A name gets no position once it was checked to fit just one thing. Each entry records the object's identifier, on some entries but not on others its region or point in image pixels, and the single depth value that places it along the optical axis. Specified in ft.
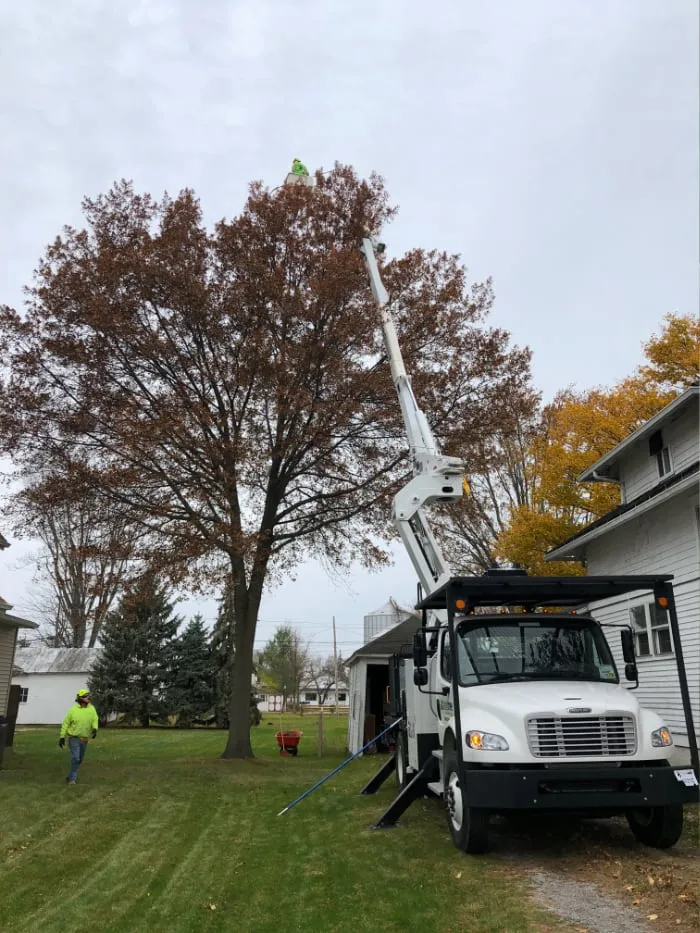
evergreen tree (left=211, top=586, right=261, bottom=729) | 125.80
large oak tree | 54.39
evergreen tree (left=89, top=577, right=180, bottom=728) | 122.93
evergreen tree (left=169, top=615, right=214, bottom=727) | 123.44
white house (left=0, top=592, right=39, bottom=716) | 66.13
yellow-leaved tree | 82.58
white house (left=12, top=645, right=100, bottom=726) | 139.74
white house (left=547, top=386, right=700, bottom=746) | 42.11
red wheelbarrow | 69.15
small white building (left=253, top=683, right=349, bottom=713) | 290.35
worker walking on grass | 44.86
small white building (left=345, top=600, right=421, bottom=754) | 70.13
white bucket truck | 22.26
